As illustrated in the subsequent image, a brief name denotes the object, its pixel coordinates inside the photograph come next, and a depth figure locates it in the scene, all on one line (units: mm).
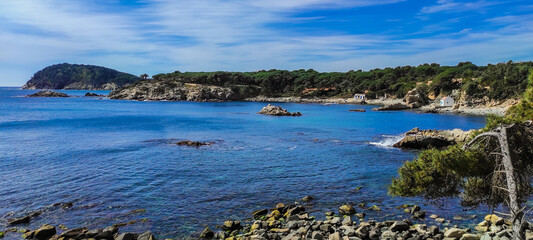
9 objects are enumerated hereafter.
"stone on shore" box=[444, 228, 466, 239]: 14305
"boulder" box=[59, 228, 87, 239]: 15125
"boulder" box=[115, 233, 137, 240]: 14638
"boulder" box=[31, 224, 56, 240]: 15102
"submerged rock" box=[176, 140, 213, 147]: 41184
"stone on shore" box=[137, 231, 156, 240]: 14730
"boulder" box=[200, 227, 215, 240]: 15491
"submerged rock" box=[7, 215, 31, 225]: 16953
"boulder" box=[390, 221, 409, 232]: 15377
